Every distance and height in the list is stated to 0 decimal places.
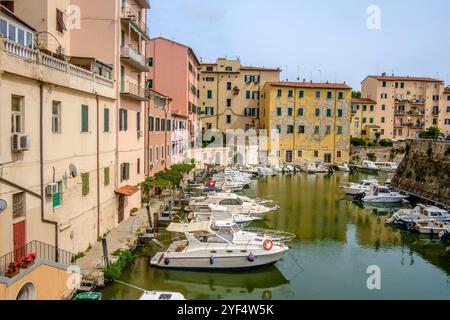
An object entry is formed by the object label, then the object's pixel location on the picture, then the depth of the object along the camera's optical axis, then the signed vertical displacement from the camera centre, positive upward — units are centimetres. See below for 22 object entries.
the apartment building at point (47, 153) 1240 -88
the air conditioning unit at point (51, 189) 1473 -207
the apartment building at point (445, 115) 7669 +368
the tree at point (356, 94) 9634 +905
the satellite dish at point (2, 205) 1184 -213
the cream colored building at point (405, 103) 7481 +554
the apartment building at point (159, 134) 3241 -30
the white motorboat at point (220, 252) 1853 -519
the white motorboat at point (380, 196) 3734 -533
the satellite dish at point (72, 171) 1681 -164
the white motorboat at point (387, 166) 6281 -463
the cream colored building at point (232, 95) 6994 +596
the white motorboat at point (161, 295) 1313 -504
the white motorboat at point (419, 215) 2748 -518
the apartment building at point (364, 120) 7362 +252
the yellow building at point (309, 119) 6381 +215
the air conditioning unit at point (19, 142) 1255 -42
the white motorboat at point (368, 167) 6249 -483
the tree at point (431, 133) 7057 +44
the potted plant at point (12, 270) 1128 -374
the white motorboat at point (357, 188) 3996 -504
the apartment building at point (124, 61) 2292 +391
